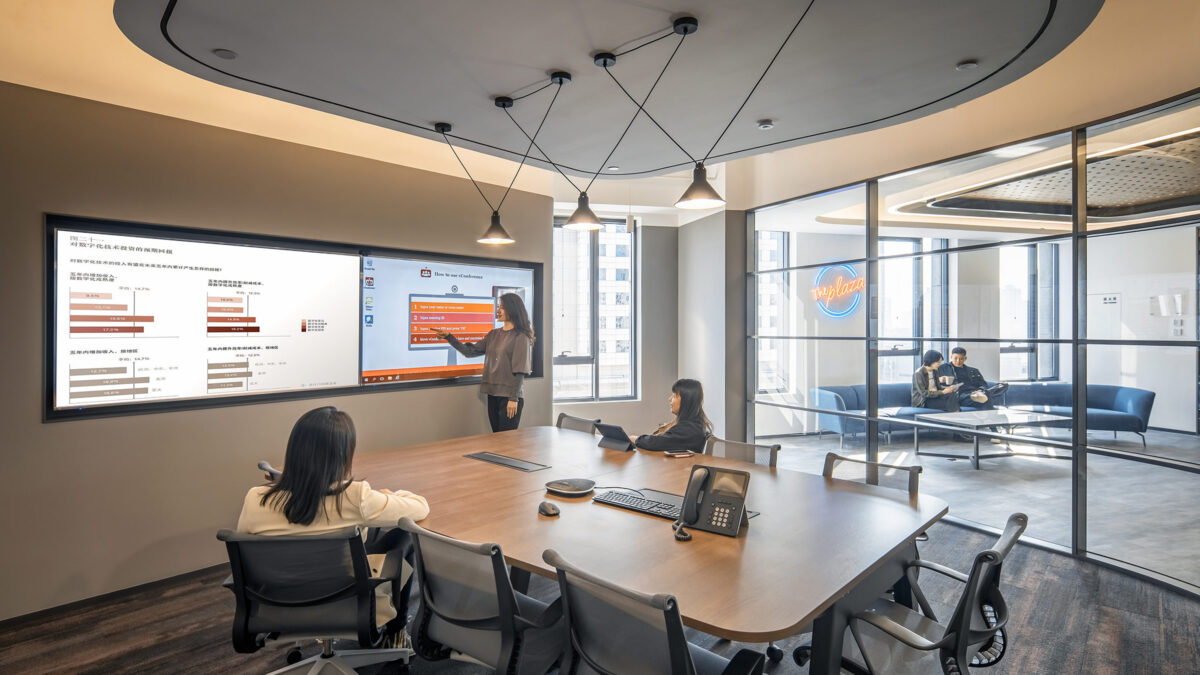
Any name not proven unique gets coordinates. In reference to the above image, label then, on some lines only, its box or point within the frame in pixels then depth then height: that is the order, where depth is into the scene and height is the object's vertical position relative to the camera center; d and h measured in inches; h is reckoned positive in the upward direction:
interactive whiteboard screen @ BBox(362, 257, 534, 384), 176.4 +9.0
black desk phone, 80.3 -23.2
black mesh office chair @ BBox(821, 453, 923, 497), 206.2 -50.7
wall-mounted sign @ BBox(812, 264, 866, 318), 212.1 +19.0
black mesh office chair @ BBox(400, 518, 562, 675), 68.6 -34.9
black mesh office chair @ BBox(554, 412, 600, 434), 162.6 -24.5
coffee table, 160.3 -23.9
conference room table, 62.1 -27.3
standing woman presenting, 193.6 -6.4
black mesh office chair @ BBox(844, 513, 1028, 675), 63.6 -35.5
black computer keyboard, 88.7 -26.5
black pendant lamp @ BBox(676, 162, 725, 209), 123.1 +31.6
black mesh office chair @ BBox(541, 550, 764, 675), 53.7 -29.8
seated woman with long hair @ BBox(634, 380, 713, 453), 132.7 -20.5
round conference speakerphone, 99.0 -25.9
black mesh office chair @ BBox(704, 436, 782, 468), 127.3 -24.9
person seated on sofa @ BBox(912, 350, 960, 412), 182.5 -16.2
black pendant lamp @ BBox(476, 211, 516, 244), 164.1 +30.5
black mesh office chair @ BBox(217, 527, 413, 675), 74.9 -33.7
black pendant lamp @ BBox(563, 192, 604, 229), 151.6 +32.2
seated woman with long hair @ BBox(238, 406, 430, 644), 80.3 -22.2
